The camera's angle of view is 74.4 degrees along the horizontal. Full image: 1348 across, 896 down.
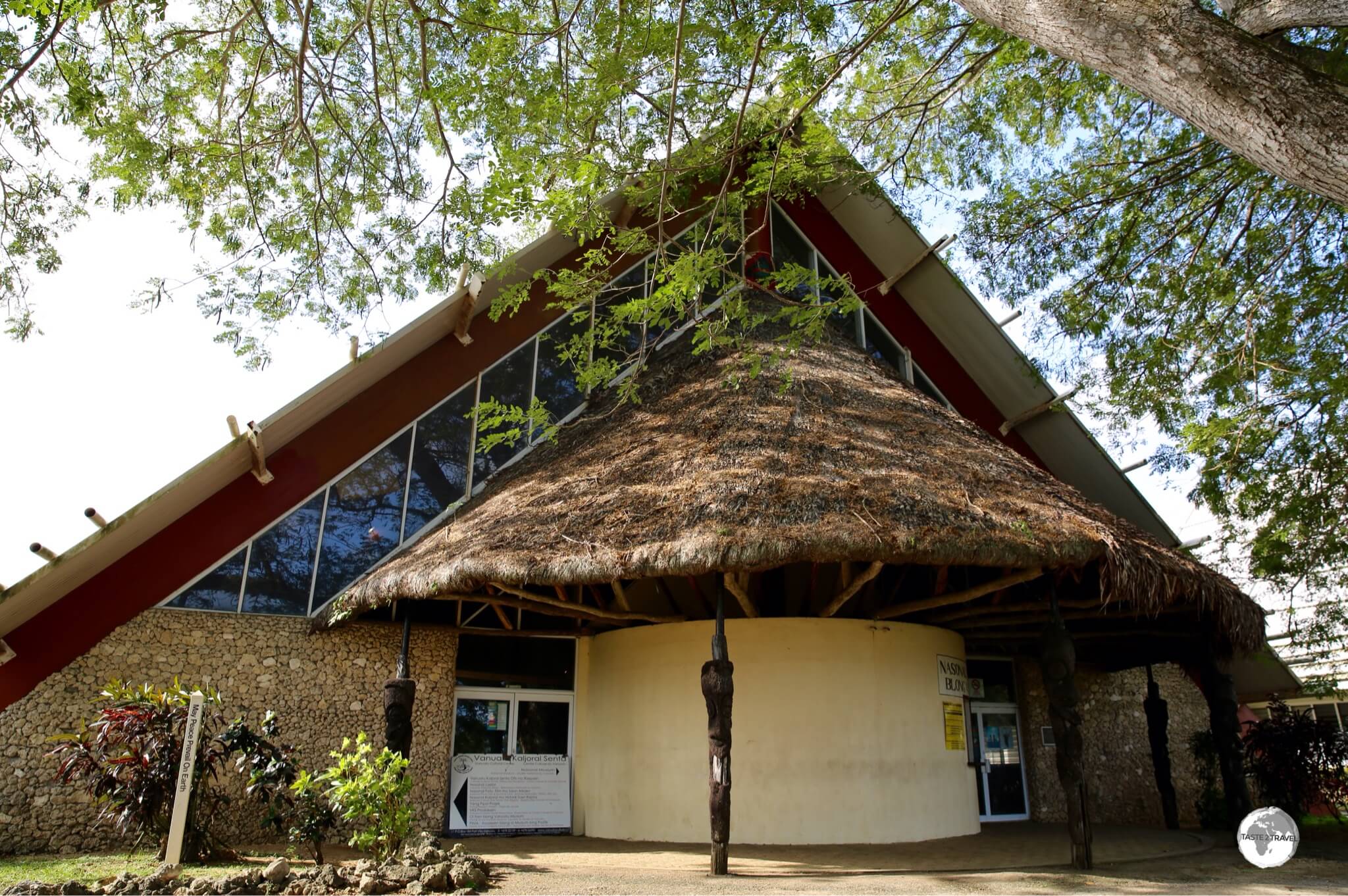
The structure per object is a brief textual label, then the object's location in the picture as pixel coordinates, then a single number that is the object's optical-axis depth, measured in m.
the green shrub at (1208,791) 11.88
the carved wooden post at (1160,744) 10.98
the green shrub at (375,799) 6.25
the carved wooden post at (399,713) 8.16
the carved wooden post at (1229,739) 8.92
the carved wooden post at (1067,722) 6.95
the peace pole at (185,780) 6.04
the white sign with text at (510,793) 9.73
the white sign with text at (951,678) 9.53
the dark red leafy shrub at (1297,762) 11.12
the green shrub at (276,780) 7.11
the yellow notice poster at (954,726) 9.43
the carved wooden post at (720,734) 6.46
